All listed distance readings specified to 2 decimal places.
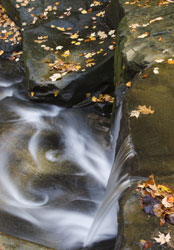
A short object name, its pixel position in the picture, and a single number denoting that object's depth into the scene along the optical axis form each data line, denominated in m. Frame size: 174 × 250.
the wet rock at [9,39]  8.62
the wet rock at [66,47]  6.04
